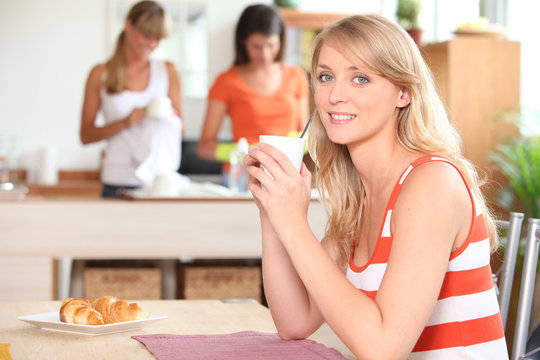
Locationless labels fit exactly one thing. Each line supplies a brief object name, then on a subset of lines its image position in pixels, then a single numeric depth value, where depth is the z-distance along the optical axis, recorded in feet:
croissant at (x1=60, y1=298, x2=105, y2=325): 4.27
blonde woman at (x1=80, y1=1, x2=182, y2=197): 10.44
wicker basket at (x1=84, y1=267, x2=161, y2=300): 10.28
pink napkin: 3.85
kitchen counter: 9.51
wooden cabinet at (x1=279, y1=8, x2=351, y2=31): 20.16
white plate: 4.23
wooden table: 3.87
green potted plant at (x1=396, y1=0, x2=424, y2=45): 15.20
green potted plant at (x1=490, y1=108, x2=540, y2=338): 11.05
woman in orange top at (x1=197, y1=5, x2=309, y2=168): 11.66
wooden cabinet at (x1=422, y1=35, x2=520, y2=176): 13.20
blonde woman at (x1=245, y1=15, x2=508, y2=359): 3.65
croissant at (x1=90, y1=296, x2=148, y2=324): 4.37
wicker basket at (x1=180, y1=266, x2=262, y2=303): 10.52
